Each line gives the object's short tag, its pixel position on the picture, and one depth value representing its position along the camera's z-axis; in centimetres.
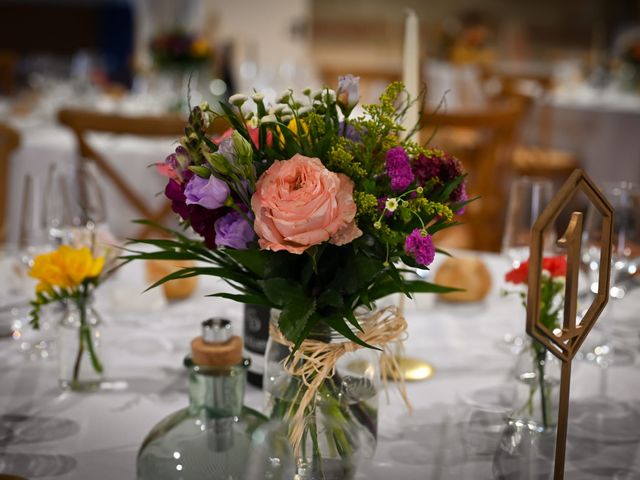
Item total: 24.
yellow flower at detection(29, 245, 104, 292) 96
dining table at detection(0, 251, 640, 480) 84
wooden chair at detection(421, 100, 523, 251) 245
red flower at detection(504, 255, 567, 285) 98
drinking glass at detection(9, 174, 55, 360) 114
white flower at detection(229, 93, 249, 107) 73
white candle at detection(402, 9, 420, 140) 112
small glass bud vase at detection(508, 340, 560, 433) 90
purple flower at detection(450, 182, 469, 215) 75
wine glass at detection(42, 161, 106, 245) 122
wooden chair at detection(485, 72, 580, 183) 441
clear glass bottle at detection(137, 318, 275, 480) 72
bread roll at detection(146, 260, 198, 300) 133
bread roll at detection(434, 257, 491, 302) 136
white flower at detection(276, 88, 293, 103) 75
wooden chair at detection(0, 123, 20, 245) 199
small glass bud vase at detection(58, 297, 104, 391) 101
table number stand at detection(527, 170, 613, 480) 66
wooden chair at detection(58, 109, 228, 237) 211
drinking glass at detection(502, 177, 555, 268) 114
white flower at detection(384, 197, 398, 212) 67
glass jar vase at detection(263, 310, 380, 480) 75
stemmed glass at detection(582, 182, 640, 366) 115
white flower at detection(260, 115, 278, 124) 71
